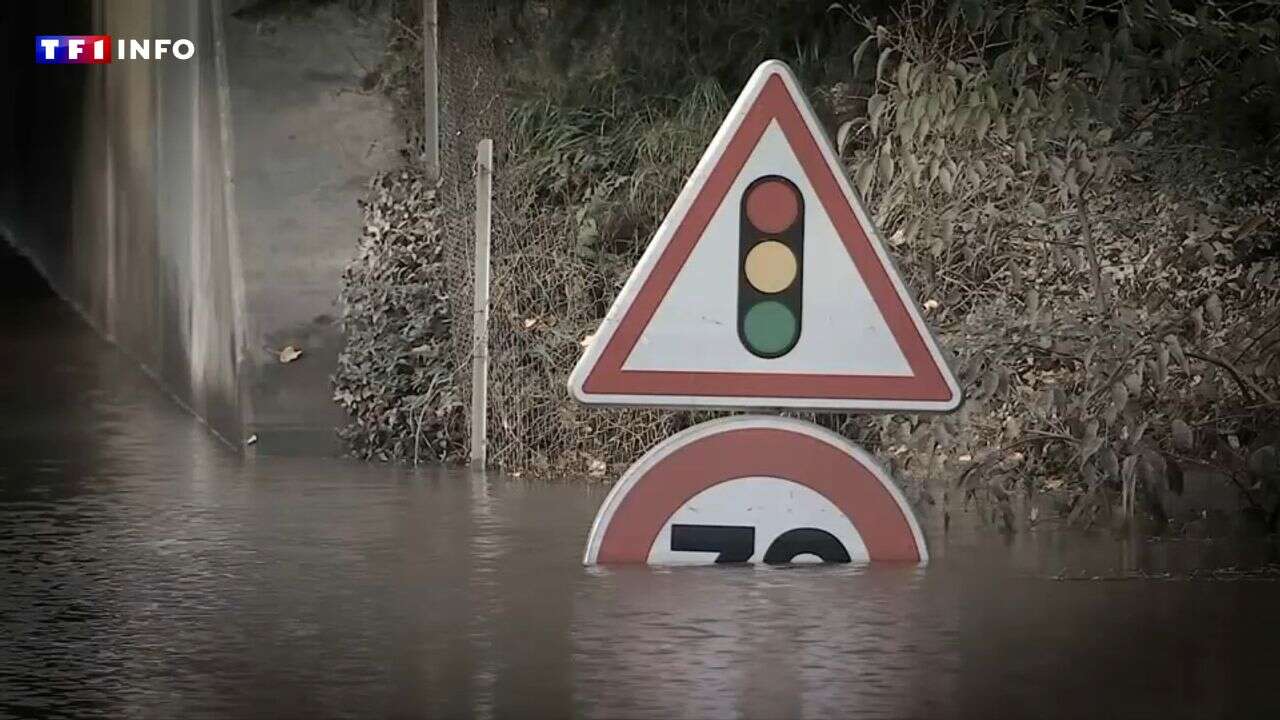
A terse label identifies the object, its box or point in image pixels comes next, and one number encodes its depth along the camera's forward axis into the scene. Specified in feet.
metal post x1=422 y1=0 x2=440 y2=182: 102.06
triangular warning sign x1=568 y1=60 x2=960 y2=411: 53.78
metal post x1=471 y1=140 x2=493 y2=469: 90.33
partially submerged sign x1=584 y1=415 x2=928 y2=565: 54.08
